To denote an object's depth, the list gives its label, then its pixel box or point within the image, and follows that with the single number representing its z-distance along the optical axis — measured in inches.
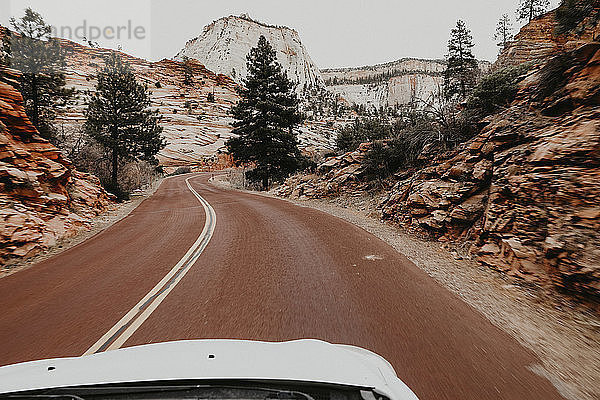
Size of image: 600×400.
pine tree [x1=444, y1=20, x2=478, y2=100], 927.0
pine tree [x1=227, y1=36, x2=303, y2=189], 777.6
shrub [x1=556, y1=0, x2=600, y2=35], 332.2
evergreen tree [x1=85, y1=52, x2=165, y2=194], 676.1
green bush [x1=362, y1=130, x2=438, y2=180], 420.9
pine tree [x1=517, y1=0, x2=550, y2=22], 1106.1
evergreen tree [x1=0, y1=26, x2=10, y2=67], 494.5
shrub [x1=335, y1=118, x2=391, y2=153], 545.3
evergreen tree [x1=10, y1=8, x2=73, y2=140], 502.3
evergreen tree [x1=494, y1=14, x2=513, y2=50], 1280.8
